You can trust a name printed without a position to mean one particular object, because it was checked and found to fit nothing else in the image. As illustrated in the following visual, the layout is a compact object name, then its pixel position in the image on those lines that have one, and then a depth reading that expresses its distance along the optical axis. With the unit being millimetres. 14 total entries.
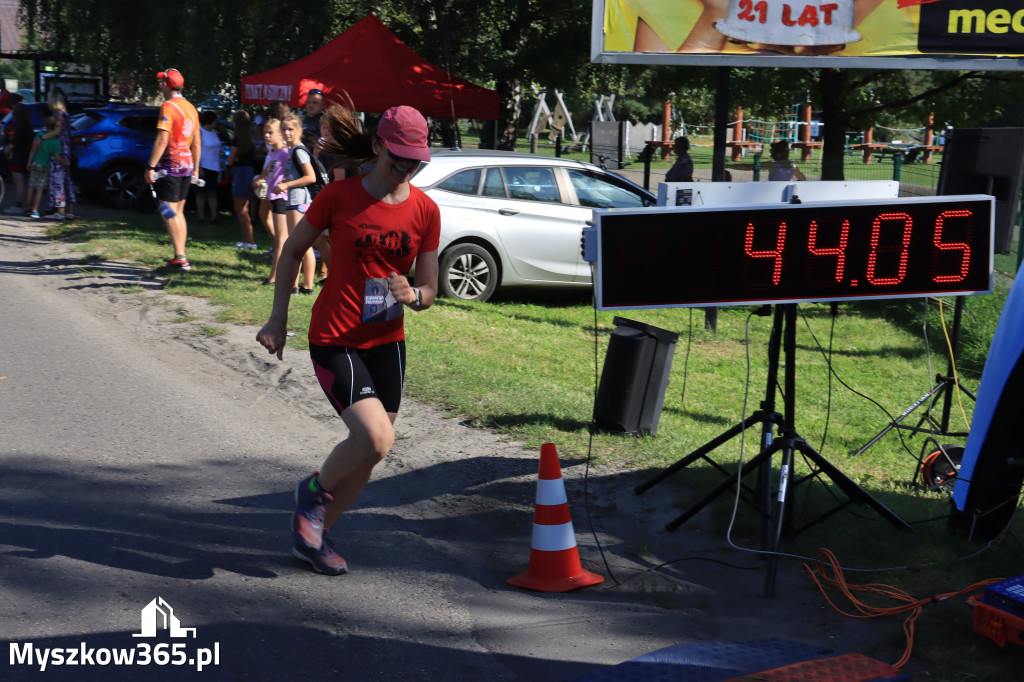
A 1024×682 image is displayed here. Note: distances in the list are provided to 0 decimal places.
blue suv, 17750
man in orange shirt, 10921
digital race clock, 4574
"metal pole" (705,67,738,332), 10141
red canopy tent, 15086
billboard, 9281
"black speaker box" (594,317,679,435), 6707
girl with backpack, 10297
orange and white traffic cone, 4645
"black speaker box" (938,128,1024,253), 6832
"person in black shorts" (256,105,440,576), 4355
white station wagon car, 11219
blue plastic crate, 3969
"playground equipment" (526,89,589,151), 44594
